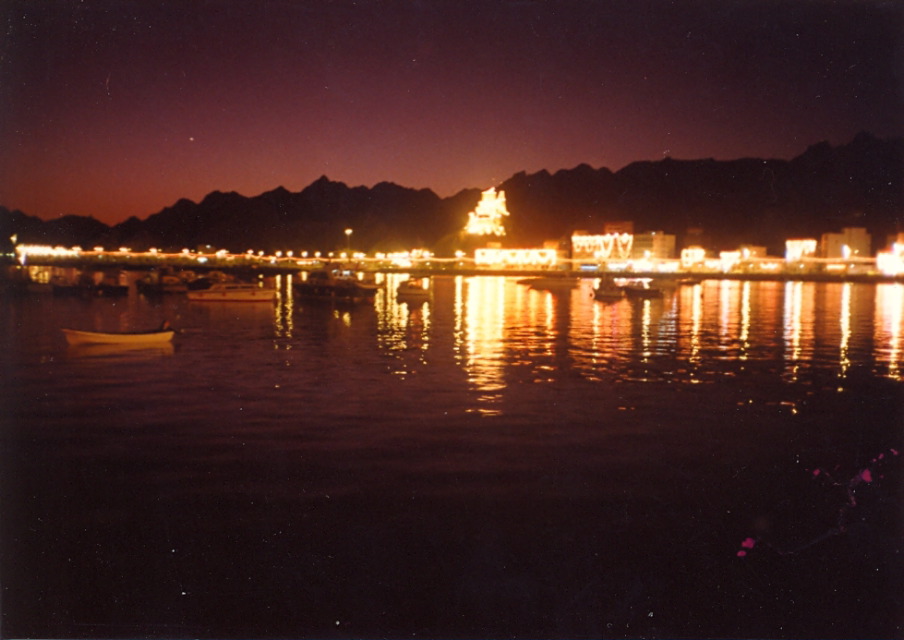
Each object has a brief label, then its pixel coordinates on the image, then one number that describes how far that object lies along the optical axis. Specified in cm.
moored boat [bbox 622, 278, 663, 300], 4950
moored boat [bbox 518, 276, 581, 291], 6312
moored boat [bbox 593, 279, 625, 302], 4819
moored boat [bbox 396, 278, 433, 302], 4669
